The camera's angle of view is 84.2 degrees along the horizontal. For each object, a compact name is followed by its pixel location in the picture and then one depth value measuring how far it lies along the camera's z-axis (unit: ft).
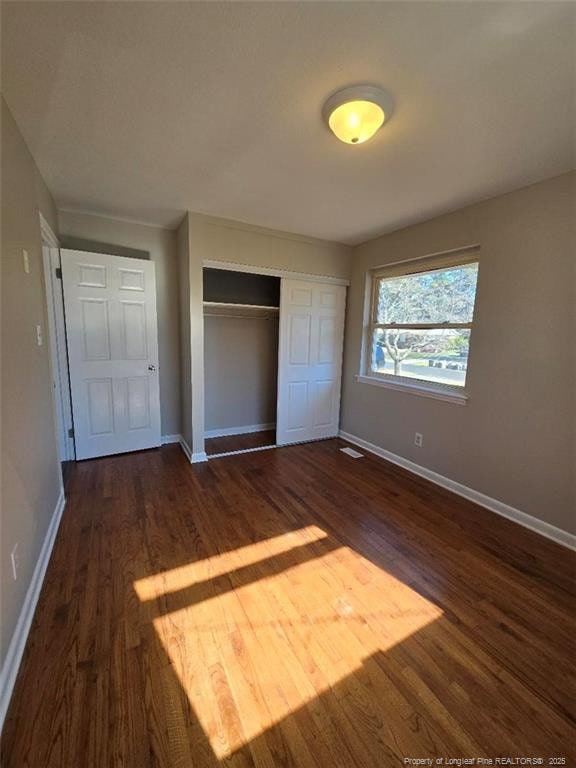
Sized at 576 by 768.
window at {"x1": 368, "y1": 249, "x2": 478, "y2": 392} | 9.14
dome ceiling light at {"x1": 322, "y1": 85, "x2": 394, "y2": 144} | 4.66
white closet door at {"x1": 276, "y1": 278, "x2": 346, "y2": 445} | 11.99
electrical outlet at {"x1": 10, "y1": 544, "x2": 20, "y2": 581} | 4.39
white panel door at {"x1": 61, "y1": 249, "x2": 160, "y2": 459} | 9.99
